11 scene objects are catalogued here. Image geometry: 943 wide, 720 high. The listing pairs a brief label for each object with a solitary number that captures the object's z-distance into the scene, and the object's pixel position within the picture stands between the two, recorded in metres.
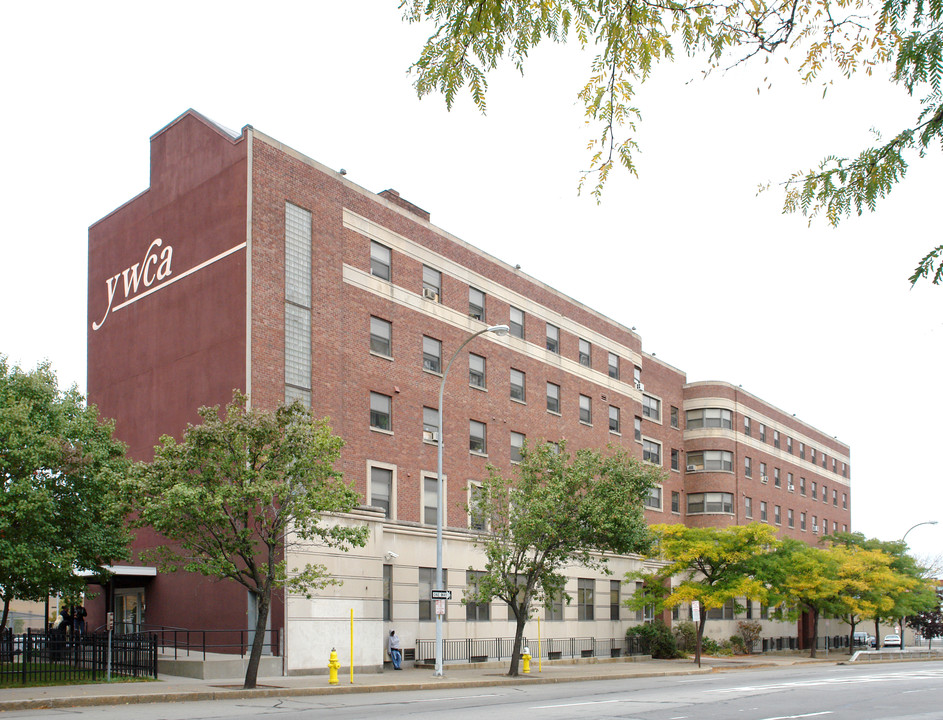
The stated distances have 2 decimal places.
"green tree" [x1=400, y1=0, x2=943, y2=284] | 7.00
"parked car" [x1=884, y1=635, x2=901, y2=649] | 85.88
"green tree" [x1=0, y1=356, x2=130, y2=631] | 26.36
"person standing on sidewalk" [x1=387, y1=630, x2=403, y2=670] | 34.12
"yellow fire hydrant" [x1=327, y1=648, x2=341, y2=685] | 27.77
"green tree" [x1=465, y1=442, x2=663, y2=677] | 33.09
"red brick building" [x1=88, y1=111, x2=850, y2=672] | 33.03
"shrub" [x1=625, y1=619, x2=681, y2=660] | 51.31
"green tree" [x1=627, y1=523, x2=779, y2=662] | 47.12
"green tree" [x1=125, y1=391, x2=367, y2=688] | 25.19
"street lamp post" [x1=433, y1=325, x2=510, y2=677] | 31.44
